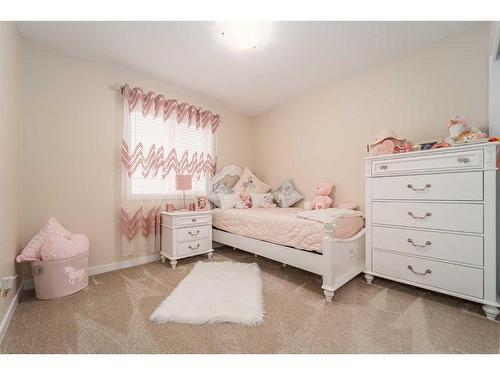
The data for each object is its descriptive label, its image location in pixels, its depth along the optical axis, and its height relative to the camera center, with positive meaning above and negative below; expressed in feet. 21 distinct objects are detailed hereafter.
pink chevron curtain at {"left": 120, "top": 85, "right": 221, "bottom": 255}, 8.30 +1.23
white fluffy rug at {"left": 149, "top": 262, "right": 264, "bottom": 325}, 4.92 -3.14
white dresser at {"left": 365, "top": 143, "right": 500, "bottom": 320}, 4.96 -0.94
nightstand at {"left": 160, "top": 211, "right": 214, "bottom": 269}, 8.36 -2.02
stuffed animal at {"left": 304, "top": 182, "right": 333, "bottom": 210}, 9.25 -0.53
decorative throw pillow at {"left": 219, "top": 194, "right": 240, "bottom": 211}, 10.34 -0.72
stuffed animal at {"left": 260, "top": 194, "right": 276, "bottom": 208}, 10.87 -0.82
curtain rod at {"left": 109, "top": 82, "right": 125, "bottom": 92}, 8.18 +3.96
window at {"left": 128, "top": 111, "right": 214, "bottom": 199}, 8.57 +1.77
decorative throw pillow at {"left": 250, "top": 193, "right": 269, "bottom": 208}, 10.84 -0.66
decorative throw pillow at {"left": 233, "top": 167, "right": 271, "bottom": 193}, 11.68 +0.14
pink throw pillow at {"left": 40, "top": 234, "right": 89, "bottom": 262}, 5.81 -1.76
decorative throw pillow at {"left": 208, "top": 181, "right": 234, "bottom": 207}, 10.66 -0.28
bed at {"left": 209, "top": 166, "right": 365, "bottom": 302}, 5.79 -1.85
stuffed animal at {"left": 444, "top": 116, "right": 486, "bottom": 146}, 5.58 +1.53
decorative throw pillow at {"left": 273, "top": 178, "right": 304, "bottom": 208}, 10.82 -0.45
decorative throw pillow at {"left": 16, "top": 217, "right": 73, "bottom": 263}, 5.73 -1.52
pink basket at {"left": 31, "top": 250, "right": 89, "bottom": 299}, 5.78 -2.56
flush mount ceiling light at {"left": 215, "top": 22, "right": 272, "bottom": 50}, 6.17 +4.76
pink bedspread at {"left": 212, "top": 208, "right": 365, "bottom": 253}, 6.26 -1.41
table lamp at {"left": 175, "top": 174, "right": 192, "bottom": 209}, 8.89 +0.20
